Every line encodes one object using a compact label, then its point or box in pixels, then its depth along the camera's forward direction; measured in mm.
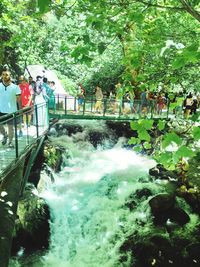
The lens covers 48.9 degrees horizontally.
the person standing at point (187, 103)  9702
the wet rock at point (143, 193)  7246
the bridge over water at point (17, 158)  3628
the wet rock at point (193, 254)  5327
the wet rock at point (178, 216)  6221
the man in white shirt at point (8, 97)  5044
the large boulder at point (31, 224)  5205
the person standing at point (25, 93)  7037
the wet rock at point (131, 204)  6948
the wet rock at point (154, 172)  8240
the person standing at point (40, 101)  7521
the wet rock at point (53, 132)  10605
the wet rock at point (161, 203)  6385
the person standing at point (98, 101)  11992
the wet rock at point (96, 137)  10947
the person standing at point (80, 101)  12266
